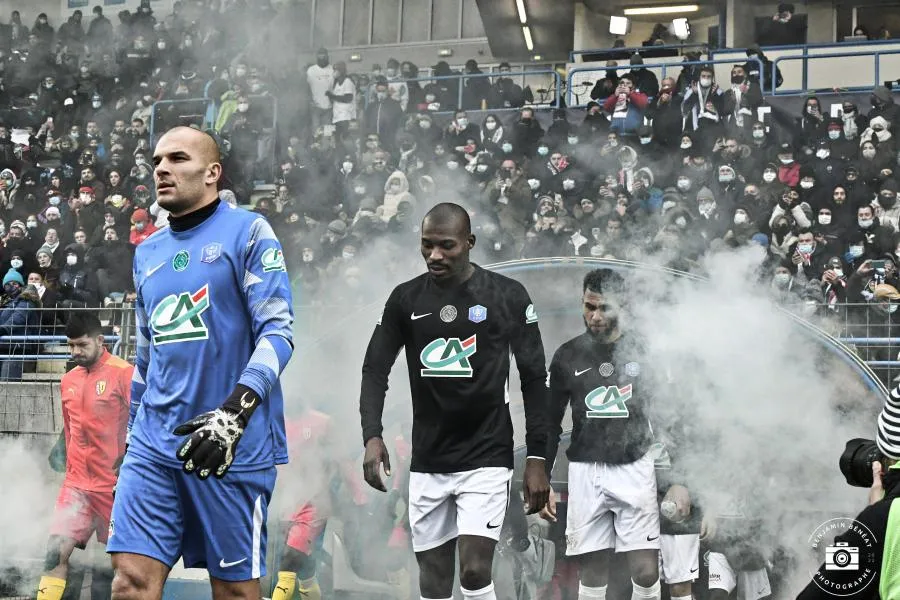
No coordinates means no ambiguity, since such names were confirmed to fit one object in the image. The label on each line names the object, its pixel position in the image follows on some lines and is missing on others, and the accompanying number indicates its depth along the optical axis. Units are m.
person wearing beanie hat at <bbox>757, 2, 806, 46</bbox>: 18.38
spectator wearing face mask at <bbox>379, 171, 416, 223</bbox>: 10.95
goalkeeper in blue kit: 3.48
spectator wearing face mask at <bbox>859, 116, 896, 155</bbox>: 11.13
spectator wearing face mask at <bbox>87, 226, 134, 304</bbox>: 11.23
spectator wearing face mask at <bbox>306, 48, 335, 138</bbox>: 13.77
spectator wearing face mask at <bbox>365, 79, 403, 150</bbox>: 13.12
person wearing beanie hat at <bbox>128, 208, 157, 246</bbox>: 11.95
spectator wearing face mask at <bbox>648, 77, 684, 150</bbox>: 11.81
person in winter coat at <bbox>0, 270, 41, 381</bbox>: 9.91
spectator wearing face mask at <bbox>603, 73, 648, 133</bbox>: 12.30
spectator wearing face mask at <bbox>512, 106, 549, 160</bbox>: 12.47
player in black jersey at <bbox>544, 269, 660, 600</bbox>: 5.88
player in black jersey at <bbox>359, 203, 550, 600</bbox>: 4.79
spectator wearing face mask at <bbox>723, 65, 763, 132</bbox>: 11.83
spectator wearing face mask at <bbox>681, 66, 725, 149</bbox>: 11.77
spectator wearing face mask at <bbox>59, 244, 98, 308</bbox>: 10.84
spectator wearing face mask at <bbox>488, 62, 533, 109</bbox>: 14.62
